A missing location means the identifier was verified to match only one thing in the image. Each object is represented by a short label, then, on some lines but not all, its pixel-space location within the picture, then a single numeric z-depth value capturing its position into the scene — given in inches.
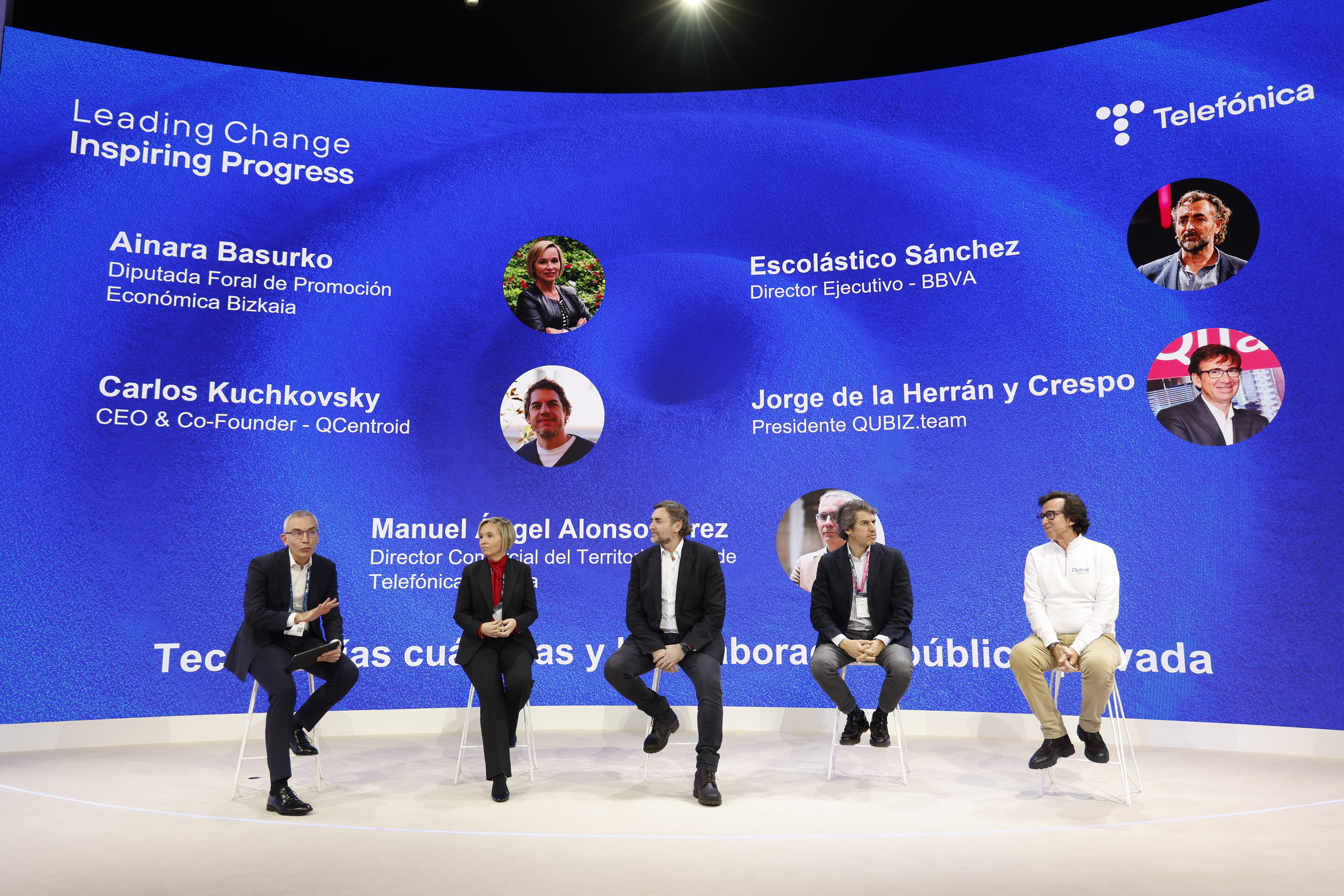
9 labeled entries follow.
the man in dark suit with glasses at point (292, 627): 149.8
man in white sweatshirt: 149.7
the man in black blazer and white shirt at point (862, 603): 167.3
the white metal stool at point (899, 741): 154.1
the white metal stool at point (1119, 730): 143.6
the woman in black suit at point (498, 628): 156.9
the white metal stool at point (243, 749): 140.5
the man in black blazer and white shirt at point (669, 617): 162.7
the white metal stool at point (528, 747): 155.3
